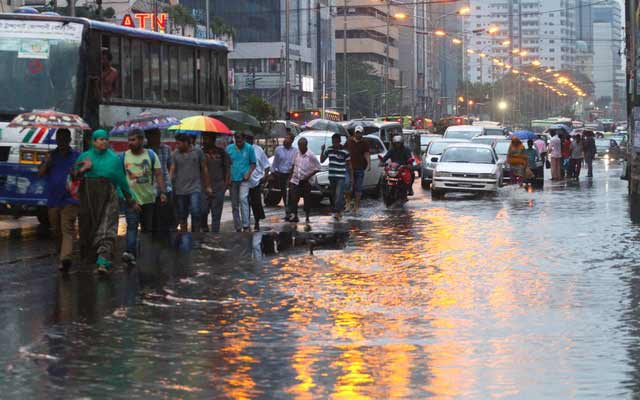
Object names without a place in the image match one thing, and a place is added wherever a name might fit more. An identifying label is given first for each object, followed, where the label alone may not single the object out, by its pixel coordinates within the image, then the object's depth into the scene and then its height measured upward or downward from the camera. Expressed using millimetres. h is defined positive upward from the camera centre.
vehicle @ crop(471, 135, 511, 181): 45000 -449
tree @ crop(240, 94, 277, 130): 62688 +1150
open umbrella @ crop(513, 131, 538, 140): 52038 -222
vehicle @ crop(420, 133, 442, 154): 57156 -394
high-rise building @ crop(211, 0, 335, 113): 124312 +8364
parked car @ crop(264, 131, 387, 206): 30141 -1041
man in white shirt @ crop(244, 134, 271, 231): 22172 -808
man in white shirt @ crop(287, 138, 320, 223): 24016 -698
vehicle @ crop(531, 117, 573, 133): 117306 +350
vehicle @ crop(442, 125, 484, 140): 51031 -97
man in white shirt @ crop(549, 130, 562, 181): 48000 -945
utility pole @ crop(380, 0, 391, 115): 100638 +3767
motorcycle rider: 30641 -521
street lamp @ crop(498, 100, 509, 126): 158125 +2813
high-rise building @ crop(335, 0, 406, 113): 159000 +11876
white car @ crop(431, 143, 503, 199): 34594 -1129
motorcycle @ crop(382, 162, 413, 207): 30344 -1135
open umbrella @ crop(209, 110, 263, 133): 25420 +278
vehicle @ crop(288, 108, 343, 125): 69531 +929
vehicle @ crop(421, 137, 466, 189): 40906 -809
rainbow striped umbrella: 21484 +148
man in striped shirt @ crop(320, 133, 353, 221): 25266 -671
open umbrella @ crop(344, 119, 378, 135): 46844 +198
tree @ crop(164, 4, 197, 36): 89438 +7839
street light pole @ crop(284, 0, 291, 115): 65762 +3313
